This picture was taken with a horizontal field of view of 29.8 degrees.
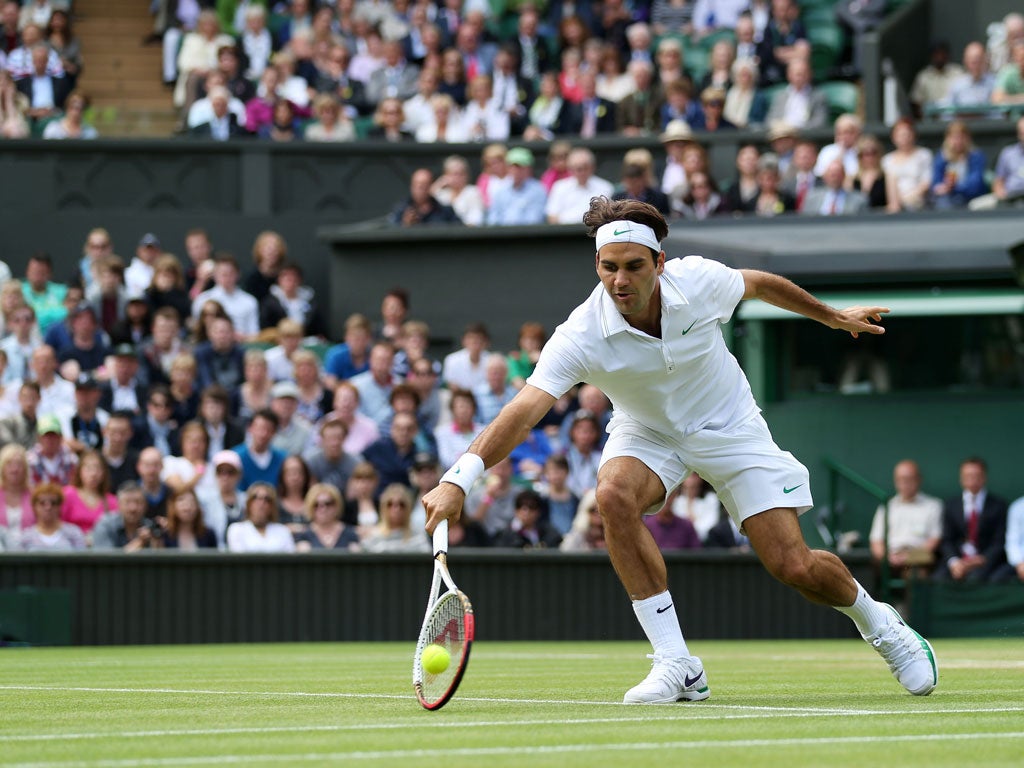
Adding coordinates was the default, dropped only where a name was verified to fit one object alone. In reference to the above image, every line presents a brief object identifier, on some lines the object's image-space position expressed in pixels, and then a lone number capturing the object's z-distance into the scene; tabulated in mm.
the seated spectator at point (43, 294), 18766
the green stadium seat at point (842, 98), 22250
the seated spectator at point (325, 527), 15641
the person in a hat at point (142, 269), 19422
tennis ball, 6461
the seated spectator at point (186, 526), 15562
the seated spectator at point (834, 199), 18812
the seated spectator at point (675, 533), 16109
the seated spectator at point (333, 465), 16359
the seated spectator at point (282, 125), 21594
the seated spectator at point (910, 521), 16672
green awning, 17828
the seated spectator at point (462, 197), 20375
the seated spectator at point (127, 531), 15445
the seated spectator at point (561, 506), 16516
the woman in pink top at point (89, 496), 15570
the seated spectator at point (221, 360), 17688
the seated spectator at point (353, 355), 18031
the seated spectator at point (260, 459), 16188
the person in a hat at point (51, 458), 15742
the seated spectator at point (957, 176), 19141
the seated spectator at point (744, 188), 19219
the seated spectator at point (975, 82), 20875
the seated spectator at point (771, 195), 19188
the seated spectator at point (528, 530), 16141
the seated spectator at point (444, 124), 21359
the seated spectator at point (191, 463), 15898
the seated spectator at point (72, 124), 21438
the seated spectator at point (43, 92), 22000
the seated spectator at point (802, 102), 20906
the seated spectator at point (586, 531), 16078
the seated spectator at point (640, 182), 18516
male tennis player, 7098
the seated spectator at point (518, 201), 20125
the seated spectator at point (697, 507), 16734
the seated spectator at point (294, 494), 15820
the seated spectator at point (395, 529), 15727
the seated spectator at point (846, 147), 19156
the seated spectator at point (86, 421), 16625
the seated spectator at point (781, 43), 21828
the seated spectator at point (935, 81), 22344
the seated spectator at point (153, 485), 15539
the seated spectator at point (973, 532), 16312
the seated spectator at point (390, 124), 21484
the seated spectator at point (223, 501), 15687
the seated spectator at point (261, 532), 15555
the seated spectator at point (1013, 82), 20250
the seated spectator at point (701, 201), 19234
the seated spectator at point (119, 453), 16047
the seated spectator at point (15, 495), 15273
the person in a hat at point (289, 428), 16766
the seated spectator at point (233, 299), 18750
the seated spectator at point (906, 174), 19031
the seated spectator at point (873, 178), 19030
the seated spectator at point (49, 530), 15281
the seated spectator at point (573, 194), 19594
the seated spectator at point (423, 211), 20281
